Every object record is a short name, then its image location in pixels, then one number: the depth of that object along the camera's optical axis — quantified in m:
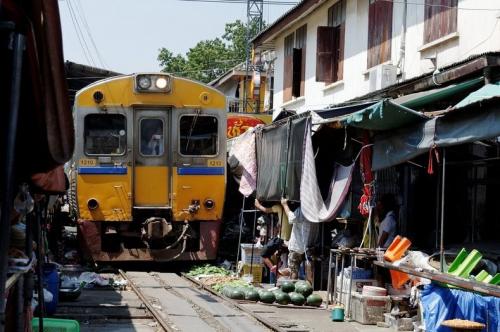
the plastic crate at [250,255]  13.08
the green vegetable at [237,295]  11.02
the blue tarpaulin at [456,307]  7.12
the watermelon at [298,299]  10.55
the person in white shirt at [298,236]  11.69
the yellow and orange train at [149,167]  13.24
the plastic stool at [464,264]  7.39
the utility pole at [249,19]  30.91
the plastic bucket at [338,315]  9.41
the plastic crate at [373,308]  9.19
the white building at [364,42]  10.05
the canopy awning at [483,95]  6.92
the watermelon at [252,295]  10.91
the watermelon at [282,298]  10.65
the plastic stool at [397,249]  8.83
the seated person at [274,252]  12.41
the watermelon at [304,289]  10.72
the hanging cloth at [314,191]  10.73
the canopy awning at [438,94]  8.62
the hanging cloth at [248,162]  14.26
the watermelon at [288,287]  10.94
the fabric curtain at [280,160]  11.38
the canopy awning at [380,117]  8.23
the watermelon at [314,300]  10.54
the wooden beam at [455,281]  6.48
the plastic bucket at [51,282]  8.32
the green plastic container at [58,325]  5.99
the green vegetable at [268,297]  10.74
